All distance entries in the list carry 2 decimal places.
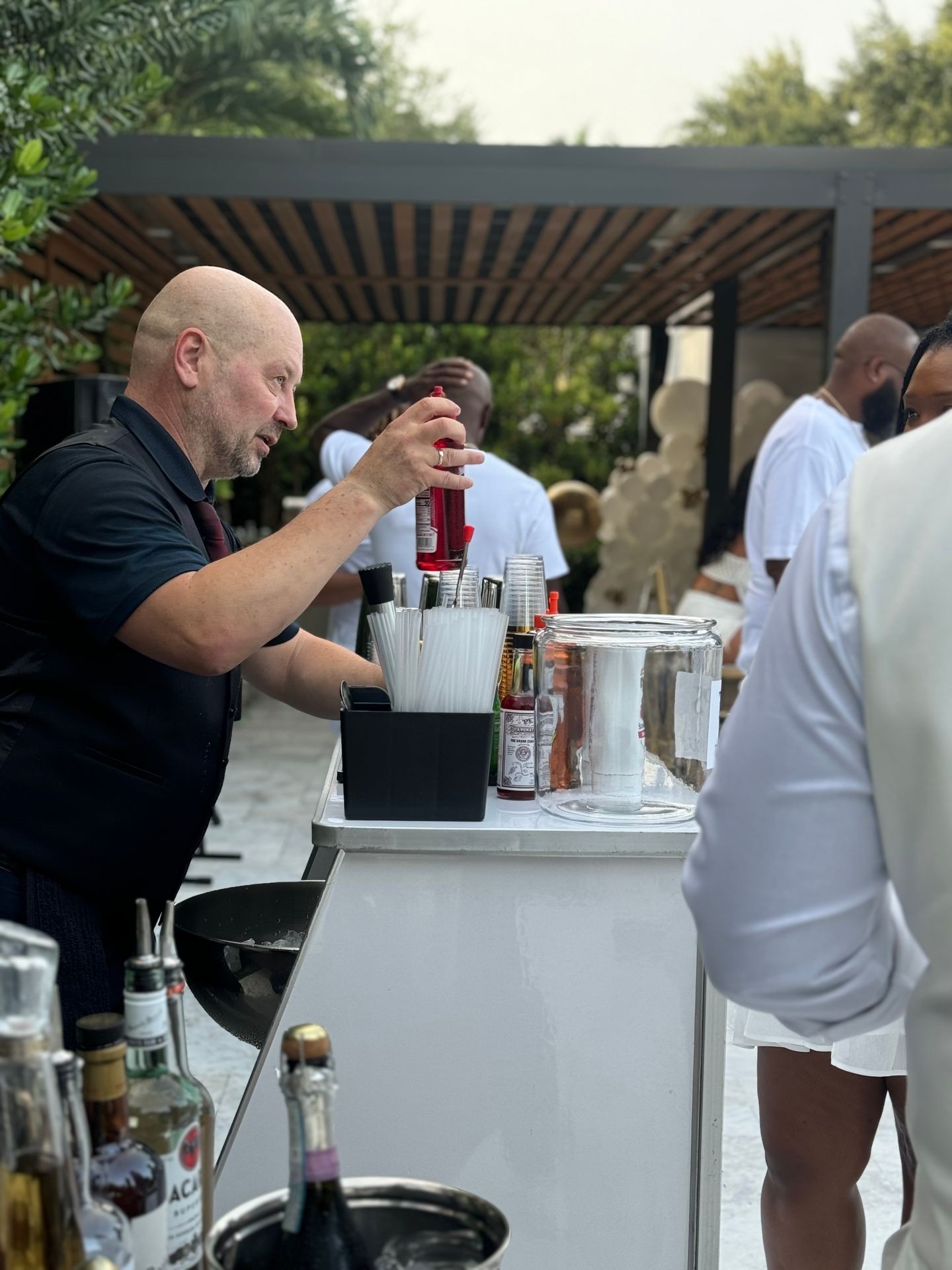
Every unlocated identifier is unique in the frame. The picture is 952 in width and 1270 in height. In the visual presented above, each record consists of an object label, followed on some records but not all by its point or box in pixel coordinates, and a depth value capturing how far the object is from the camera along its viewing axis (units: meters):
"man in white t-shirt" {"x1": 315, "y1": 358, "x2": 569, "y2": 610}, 3.77
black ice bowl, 1.85
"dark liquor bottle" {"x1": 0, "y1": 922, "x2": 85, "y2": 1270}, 0.83
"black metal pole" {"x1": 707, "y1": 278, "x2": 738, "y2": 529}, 9.20
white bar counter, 1.71
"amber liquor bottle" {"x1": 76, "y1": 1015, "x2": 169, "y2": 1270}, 0.97
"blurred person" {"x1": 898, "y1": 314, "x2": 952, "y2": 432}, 2.07
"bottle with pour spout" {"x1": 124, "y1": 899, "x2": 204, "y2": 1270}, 1.03
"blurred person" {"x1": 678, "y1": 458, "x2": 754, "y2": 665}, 5.30
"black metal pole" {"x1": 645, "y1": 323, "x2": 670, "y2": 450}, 11.34
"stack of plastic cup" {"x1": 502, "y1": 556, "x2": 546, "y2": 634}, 2.12
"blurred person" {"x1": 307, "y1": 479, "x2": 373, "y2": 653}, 3.97
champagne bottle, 0.94
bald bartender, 1.68
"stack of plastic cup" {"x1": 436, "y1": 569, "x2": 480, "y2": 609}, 2.06
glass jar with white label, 1.93
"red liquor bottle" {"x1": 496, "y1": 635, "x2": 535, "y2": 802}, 1.92
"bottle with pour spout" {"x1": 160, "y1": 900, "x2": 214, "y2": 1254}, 1.09
